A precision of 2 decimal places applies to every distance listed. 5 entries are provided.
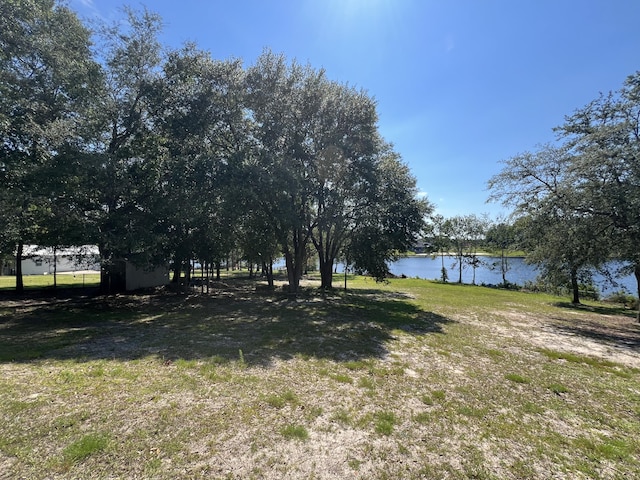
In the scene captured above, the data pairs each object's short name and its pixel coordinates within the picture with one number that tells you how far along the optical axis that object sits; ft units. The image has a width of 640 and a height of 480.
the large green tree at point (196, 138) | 37.01
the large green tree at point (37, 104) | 26.53
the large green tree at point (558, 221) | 32.04
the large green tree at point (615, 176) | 28.43
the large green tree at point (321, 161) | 40.55
